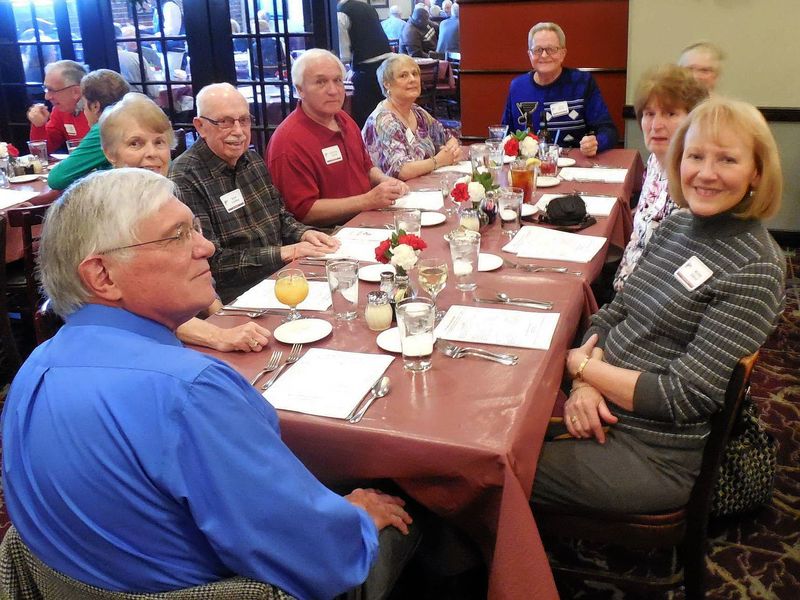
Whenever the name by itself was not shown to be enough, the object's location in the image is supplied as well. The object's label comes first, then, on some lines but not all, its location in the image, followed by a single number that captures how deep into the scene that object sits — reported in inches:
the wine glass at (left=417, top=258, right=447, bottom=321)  75.8
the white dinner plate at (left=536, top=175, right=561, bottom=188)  133.9
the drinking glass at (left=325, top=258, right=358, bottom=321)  74.6
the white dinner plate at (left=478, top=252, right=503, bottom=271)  89.4
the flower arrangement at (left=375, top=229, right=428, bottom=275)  73.6
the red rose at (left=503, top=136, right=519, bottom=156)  132.8
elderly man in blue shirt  39.4
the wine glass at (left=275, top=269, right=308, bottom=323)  76.2
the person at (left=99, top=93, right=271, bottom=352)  107.9
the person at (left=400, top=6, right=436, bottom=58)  390.9
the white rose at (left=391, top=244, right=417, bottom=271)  73.5
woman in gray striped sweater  63.1
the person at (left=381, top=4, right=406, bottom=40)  444.8
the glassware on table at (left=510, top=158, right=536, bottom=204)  119.6
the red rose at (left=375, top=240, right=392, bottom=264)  76.6
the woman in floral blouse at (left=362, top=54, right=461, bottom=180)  150.6
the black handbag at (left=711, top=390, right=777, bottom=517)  77.3
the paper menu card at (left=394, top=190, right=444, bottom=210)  122.8
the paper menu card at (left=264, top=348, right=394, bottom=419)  59.6
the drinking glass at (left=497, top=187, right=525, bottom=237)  104.2
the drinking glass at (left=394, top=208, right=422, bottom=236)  95.7
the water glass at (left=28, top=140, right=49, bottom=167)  183.3
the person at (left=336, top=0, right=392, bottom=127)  266.8
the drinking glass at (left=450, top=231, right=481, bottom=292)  82.3
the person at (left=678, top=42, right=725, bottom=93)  154.6
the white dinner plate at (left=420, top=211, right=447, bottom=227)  111.1
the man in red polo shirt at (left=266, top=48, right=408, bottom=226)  131.2
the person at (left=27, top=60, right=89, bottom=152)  197.2
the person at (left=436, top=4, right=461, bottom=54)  371.2
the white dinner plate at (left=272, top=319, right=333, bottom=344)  71.3
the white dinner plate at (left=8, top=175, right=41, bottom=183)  171.3
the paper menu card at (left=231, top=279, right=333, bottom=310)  81.1
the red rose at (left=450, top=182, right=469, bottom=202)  106.0
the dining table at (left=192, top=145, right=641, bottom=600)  53.9
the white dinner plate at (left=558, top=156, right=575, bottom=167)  151.9
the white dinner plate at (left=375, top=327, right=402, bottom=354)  68.9
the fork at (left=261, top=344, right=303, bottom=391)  63.6
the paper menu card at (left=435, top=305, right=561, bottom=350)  69.7
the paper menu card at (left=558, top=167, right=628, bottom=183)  138.1
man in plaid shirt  106.9
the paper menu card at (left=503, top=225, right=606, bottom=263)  94.3
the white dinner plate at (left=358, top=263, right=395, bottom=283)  87.4
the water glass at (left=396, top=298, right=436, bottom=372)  64.8
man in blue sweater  172.6
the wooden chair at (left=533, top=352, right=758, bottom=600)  63.2
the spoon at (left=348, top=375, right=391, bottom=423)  59.7
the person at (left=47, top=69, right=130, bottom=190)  133.2
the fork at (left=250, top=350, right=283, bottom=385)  64.8
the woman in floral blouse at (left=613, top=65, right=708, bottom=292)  100.7
